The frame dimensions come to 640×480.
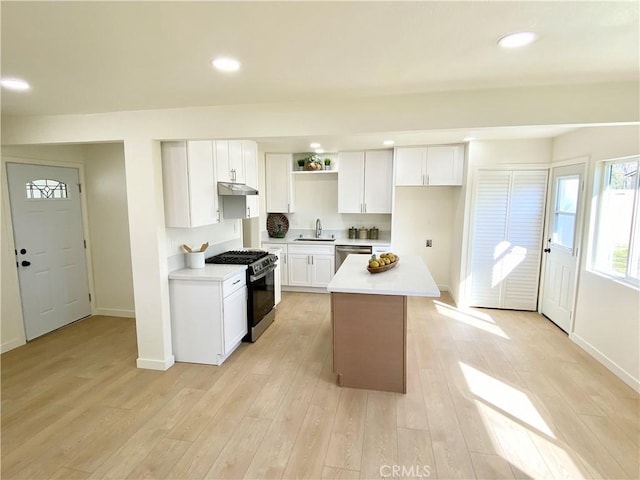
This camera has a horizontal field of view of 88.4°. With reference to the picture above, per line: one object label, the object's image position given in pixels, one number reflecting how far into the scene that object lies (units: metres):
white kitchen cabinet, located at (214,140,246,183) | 3.61
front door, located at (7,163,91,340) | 3.62
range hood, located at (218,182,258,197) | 3.59
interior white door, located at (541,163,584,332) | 3.75
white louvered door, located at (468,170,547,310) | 4.43
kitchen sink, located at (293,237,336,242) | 5.57
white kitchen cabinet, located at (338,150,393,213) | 5.23
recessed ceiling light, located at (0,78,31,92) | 2.14
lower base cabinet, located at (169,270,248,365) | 3.11
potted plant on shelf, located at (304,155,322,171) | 5.44
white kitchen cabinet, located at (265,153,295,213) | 5.59
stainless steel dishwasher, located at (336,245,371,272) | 5.24
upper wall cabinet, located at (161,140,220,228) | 3.03
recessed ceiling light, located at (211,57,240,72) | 1.82
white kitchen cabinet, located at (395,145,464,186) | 4.83
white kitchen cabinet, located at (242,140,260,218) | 4.25
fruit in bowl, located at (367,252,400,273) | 3.01
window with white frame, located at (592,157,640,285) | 2.94
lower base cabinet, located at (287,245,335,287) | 5.31
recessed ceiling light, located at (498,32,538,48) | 1.52
